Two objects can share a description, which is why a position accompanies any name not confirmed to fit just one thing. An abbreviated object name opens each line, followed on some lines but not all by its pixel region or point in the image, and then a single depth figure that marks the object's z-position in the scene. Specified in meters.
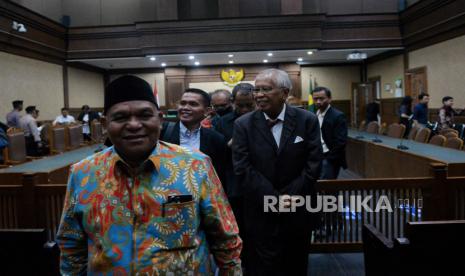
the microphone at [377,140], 7.02
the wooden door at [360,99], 16.92
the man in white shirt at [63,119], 11.80
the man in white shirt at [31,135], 8.77
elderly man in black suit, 2.50
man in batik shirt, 1.19
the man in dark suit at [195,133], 2.78
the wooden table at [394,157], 4.58
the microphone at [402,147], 5.63
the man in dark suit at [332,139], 4.35
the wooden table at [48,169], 3.94
